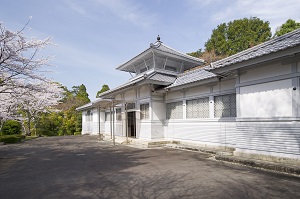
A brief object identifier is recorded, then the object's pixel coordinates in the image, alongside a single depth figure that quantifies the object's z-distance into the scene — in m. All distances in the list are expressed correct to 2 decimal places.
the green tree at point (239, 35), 29.17
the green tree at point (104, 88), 42.63
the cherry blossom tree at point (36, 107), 23.01
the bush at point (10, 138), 17.59
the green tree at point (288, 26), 20.24
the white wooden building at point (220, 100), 6.68
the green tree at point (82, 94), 38.17
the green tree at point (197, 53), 33.26
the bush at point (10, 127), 22.25
